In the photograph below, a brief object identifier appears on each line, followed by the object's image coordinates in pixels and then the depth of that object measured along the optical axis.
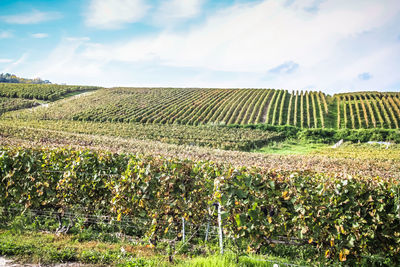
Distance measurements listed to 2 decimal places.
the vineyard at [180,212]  5.36
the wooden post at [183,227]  6.07
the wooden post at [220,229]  5.17
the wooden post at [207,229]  6.25
